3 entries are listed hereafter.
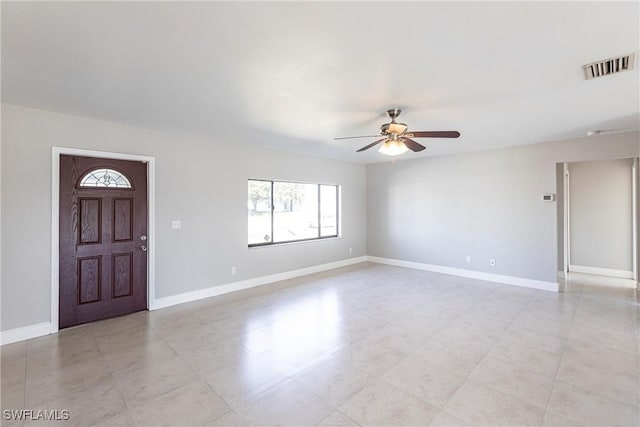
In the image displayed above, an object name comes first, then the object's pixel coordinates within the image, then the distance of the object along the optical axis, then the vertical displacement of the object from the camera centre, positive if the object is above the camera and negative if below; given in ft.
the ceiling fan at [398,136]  10.97 +3.08
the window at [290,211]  18.30 +0.36
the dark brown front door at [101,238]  11.77 -0.89
